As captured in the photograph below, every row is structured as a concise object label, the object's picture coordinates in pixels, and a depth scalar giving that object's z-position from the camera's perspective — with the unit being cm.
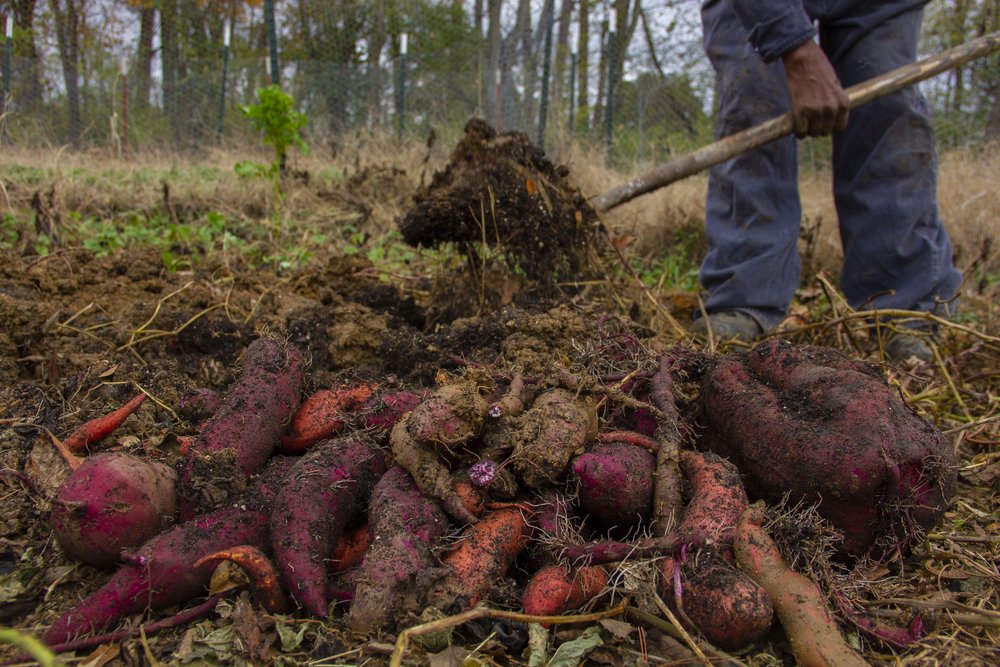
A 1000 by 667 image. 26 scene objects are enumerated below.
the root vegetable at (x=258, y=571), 127
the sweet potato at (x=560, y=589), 125
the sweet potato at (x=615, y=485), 142
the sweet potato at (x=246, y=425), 143
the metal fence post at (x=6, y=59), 909
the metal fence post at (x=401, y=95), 895
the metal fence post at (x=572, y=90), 920
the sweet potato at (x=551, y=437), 142
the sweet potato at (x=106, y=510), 134
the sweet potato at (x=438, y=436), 139
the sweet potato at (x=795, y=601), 114
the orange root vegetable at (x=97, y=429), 164
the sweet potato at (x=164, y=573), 124
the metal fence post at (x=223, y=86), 995
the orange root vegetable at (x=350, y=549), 142
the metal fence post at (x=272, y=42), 730
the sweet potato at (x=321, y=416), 173
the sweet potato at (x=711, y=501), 130
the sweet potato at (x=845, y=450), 138
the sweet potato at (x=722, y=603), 116
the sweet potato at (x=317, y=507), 131
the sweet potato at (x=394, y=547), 122
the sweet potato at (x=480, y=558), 125
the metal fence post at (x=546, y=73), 817
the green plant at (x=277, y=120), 437
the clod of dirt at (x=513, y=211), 259
